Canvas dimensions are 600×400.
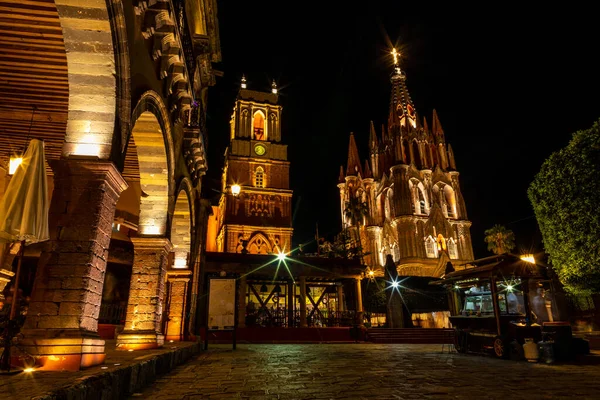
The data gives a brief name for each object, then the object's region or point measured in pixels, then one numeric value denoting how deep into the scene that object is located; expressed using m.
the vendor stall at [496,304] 9.34
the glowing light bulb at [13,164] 8.05
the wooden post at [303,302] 20.47
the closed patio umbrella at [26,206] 4.55
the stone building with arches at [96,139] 5.00
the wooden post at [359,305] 21.28
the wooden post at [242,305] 20.22
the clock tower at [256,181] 37.06
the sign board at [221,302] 9.74
